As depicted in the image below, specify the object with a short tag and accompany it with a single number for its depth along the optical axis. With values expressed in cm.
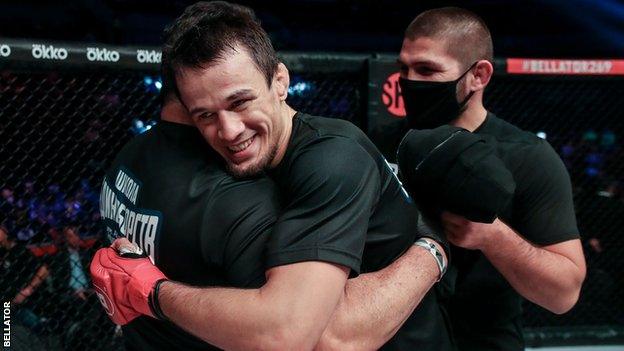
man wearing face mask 176
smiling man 121
